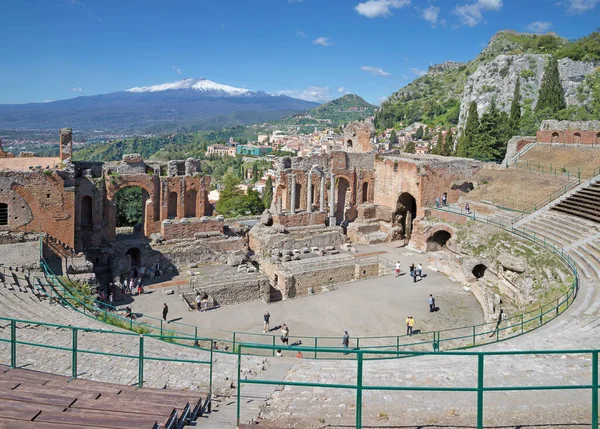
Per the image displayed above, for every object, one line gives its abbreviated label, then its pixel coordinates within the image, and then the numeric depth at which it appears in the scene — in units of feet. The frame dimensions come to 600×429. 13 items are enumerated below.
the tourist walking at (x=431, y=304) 74.43
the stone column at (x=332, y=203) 117.70
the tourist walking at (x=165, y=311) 69.10
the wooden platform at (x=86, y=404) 22.47
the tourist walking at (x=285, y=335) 61.51
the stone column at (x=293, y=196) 113.60
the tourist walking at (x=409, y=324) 66.74
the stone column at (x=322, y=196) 117.91
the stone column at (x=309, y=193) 115.24
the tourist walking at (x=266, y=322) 68.13
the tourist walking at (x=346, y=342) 61.12
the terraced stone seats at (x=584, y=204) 84.89
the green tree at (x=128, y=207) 142.72
